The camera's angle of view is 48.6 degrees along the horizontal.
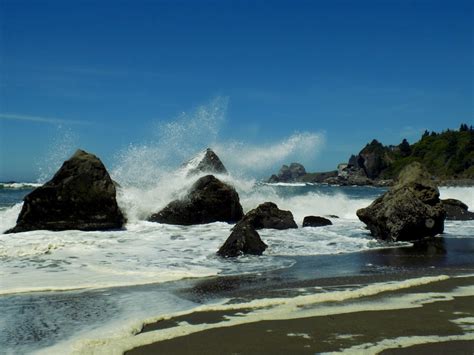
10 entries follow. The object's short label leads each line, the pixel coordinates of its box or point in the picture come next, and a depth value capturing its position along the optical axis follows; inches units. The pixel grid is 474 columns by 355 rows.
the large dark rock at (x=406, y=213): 619.5
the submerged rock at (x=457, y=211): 893.2
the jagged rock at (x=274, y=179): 6776.6
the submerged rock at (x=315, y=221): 772.0
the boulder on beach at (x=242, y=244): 486.9
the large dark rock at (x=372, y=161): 6073.8
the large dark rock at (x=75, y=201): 681.6
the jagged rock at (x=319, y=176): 6565.0
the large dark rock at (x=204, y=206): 786.8
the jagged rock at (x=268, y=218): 702.5
